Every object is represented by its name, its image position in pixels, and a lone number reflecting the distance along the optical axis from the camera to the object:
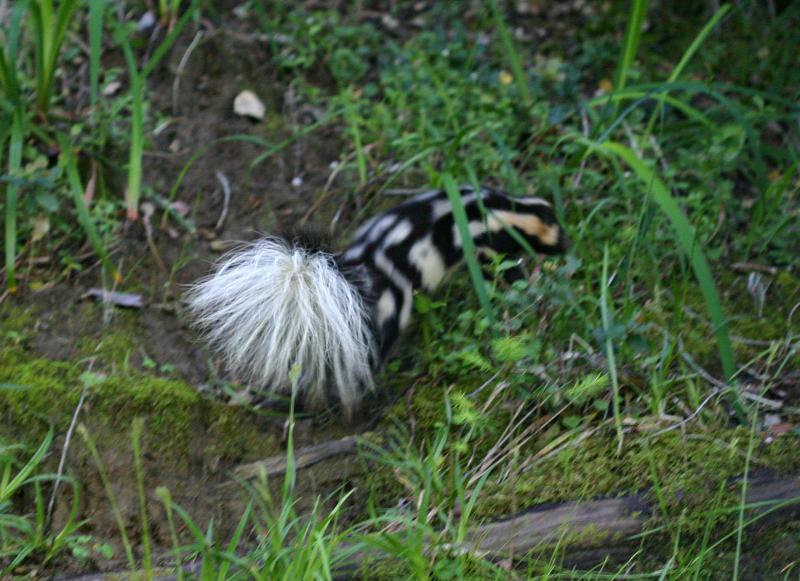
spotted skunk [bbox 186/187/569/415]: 6.05
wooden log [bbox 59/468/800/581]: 5.63
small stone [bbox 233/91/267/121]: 9.18
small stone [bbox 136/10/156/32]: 9.42
